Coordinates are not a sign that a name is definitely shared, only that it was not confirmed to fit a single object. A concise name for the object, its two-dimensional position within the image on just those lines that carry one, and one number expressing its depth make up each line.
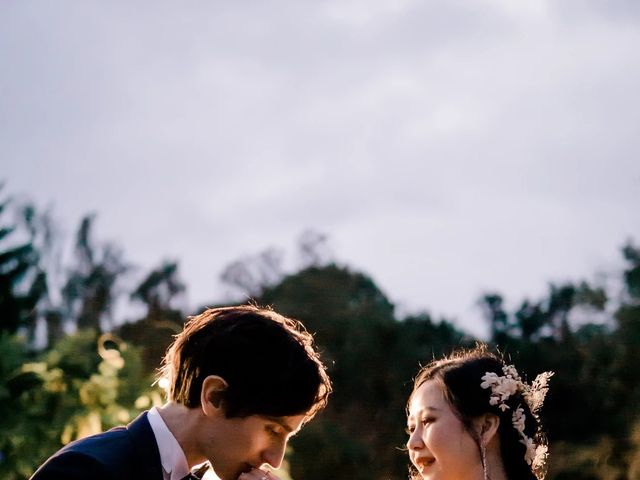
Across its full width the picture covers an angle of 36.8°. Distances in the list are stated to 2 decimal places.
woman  3.89
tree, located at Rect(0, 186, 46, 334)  5.42
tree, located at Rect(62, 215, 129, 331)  20.11
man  2.83
